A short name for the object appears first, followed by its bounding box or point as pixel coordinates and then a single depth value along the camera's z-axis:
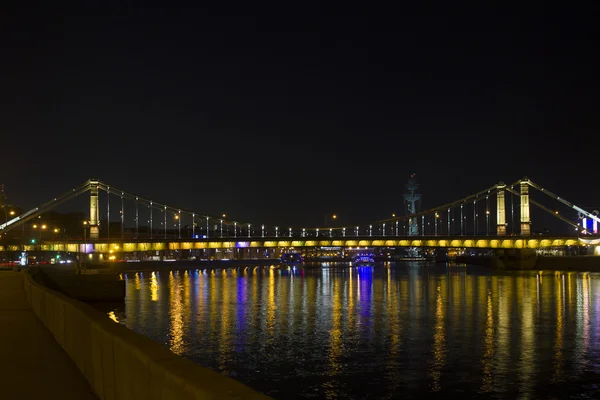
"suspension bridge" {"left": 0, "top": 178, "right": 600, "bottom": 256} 109.69
